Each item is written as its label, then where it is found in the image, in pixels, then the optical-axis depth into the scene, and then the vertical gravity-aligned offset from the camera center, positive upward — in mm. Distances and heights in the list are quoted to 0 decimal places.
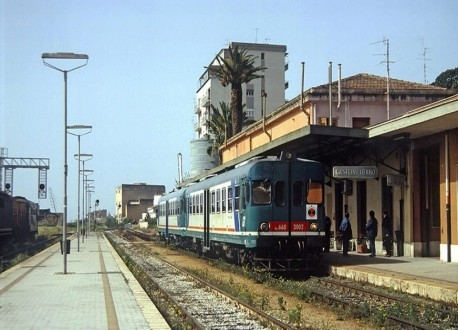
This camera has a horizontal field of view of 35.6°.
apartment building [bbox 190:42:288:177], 87375 +15616
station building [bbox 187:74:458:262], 21703 +1474
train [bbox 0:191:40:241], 41812 -310
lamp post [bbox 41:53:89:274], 21589 +4040
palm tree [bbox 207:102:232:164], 60125 +7575
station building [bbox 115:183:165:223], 152775 +3248
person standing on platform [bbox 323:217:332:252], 26802 -653
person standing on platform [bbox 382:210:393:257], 25328 -781
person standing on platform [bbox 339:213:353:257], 26484 -776
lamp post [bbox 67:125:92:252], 38156 +4608
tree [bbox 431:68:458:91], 68656 +13358
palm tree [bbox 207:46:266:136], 50562 +9754
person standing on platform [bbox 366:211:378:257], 24781 -622
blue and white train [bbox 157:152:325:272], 20453 +11
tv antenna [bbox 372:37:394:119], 36403 +5808
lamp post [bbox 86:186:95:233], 77562 +2610
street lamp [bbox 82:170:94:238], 68856 +593
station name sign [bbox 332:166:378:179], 24234 +1381
